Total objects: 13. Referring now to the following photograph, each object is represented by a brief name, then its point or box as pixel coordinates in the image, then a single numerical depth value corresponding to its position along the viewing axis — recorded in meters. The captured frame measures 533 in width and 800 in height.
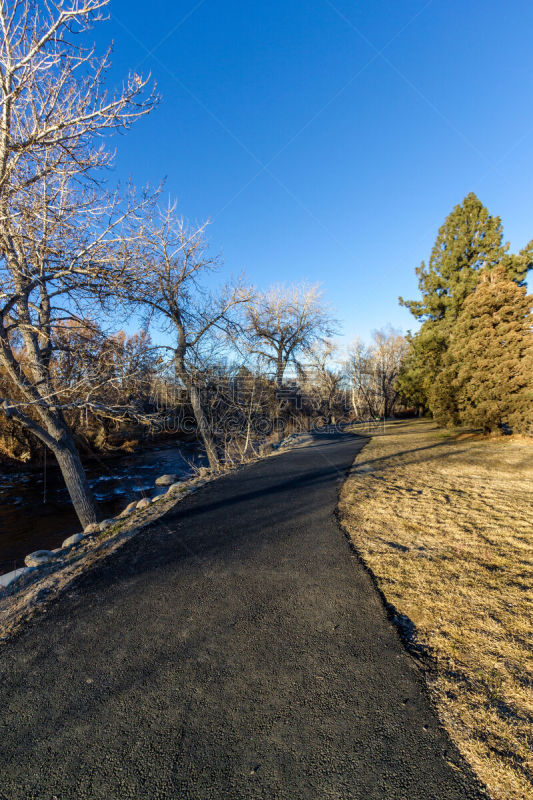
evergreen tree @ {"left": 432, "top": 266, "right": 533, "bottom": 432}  10.91
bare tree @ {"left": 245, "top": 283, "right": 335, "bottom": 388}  22.16
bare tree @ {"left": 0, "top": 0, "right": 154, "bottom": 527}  4.09
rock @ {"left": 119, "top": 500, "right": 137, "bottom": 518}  6.21
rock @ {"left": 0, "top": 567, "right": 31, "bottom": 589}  3.80
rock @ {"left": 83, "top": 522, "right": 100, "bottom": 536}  5.64
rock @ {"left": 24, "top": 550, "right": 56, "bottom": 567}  4.31
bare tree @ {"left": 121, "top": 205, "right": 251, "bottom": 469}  11.06
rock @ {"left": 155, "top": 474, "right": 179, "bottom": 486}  11.10
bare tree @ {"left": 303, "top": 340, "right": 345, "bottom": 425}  27.28
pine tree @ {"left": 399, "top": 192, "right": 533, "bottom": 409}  16.70
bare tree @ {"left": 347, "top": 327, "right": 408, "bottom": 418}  34.44
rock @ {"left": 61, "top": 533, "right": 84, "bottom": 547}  5.00
